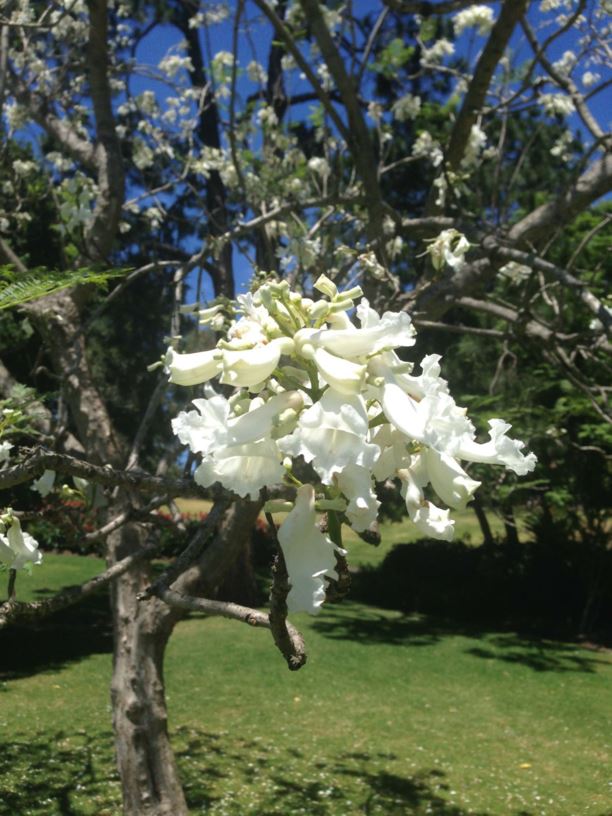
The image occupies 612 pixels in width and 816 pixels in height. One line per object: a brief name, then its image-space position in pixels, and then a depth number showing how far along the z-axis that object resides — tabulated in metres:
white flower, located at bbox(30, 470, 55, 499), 0.74
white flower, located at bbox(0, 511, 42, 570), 0.57
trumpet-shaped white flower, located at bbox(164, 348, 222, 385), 0.34
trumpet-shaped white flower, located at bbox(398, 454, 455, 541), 0.32
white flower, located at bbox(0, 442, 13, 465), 0.64
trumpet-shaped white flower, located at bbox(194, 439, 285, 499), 0.31
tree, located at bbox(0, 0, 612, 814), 2.88
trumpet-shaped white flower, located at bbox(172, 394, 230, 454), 0.31
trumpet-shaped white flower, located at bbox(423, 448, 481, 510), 0.31
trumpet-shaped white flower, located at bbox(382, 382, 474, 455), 0.29
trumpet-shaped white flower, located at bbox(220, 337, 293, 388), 0.30
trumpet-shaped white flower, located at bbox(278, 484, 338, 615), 0.31
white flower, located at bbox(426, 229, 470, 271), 2.65
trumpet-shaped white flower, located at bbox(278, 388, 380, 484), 0.28
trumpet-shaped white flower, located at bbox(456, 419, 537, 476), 0.31
